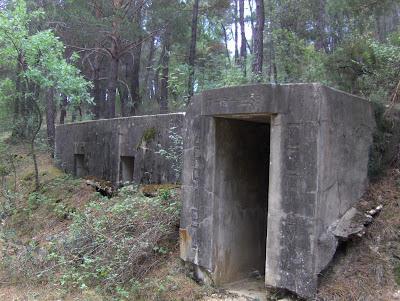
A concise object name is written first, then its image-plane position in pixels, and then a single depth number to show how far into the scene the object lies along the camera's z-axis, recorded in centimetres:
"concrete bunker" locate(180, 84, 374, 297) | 438
